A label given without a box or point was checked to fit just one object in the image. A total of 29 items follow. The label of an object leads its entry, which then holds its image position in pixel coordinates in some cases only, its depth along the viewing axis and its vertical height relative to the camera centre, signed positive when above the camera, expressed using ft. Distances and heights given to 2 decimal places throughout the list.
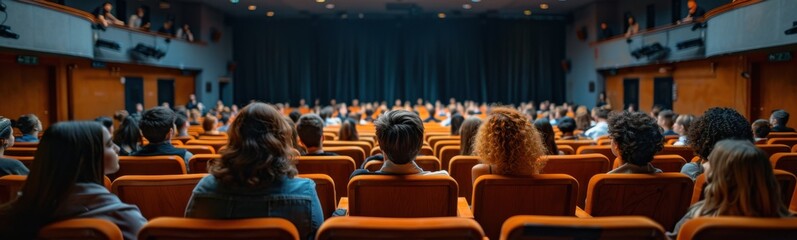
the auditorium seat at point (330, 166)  12.10 -1.36
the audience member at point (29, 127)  18.98 -0.82
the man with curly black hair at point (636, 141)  9.39 -0.64
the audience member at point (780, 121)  24.13 -0.81
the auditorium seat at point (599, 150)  14.60 -1.22
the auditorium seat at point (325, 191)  8.92 -1.39
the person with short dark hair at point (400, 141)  8.95 -0.61
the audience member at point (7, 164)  10.50 -1.14
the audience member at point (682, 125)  18.70 -0.77
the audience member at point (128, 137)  15.55 -0.94
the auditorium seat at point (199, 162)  12.31 -1.29
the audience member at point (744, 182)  6.08 -0.86
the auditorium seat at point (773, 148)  14.72 -1.20
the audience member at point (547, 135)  14.28 -0.82
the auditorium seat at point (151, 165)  11.48 -1.26
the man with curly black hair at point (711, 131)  10.04 -0.52
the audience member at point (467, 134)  14.79 -0.82
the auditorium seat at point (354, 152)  14.90 -1.29
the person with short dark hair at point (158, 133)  13.29 -0.72
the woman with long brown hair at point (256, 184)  6.87 -1.00
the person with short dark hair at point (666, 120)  22.63 -0.71
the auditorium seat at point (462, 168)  12.41 -1.44
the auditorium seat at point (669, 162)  12.22 -1.28
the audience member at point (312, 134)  13.58 -0.75
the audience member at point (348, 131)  19.95 -1.01
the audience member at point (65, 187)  6.03 -0.92
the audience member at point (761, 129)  18.06 -0.85
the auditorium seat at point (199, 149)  15.31 -1.25
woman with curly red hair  9.11 -0.71
